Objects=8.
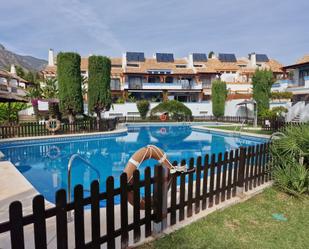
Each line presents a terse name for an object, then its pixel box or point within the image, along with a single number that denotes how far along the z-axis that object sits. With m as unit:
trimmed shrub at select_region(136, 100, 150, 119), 34.09
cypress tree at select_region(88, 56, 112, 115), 22.48
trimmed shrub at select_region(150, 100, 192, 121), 33.59
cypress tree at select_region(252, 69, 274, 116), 27.61
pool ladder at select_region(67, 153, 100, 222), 4.72
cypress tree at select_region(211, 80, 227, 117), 33.53
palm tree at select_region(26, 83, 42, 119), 34.88
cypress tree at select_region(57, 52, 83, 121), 20.28
